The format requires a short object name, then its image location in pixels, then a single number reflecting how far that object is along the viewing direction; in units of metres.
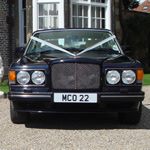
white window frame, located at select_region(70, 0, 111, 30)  13.59
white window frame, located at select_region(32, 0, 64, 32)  12.95
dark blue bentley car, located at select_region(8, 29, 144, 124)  4.53
